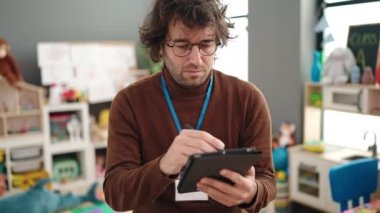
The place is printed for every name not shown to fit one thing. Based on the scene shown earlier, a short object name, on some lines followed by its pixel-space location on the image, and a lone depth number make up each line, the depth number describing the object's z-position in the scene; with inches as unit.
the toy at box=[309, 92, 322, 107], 112.2
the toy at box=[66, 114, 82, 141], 146.9
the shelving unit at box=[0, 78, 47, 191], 132.1
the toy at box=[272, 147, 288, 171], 114.5
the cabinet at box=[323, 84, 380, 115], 97.5
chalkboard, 100.1
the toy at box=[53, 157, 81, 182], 146.3
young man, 39.3
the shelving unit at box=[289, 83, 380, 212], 98.4
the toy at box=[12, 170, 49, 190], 133.3
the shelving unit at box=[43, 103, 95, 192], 144.5
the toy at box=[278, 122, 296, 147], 117.2
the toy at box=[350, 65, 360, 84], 101.6
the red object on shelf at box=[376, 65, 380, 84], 95.7
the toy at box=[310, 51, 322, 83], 112.4
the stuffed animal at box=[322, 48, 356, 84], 103.4
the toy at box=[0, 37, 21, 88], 127.8
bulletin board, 145.6
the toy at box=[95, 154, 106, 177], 156.6
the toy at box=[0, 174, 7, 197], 128.9
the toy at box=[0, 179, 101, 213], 102.8
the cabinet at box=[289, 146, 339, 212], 100.6
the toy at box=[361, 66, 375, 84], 98.7
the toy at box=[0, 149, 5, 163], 130.0
